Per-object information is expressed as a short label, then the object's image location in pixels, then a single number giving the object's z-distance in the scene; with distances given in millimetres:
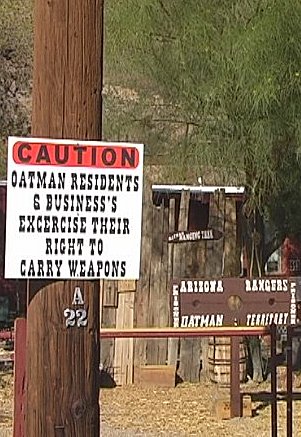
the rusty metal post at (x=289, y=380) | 8062
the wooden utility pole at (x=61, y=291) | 4348
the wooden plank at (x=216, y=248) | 13766
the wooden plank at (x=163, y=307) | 13453
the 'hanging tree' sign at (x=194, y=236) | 13000
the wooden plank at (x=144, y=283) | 13430
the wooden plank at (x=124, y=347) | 13312
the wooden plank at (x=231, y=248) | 13646
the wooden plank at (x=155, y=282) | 13453
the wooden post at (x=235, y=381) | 11000
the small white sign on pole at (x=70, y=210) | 4258
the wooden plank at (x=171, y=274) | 13484
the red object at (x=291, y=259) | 17938
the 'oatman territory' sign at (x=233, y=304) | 9742
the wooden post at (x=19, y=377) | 5410
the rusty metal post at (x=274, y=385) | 7898
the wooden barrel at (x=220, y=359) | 12953
